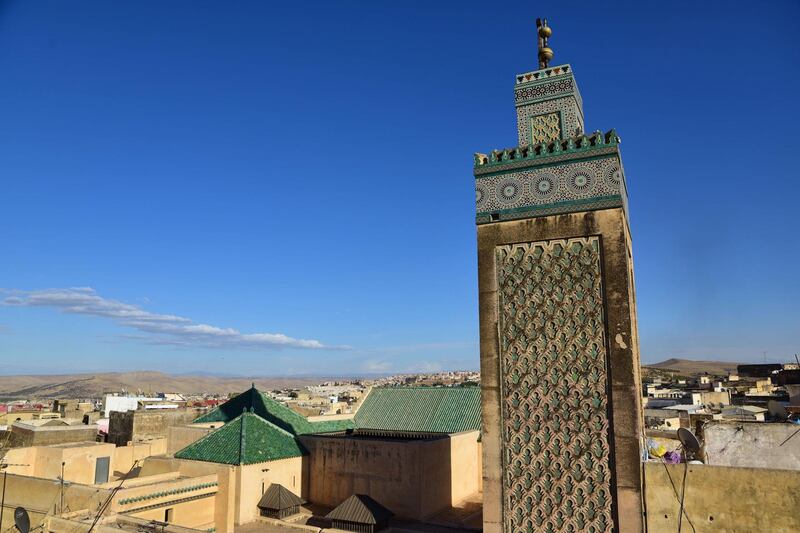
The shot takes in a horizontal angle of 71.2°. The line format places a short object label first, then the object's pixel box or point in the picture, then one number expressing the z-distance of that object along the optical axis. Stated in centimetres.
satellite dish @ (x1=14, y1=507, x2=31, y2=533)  1027
